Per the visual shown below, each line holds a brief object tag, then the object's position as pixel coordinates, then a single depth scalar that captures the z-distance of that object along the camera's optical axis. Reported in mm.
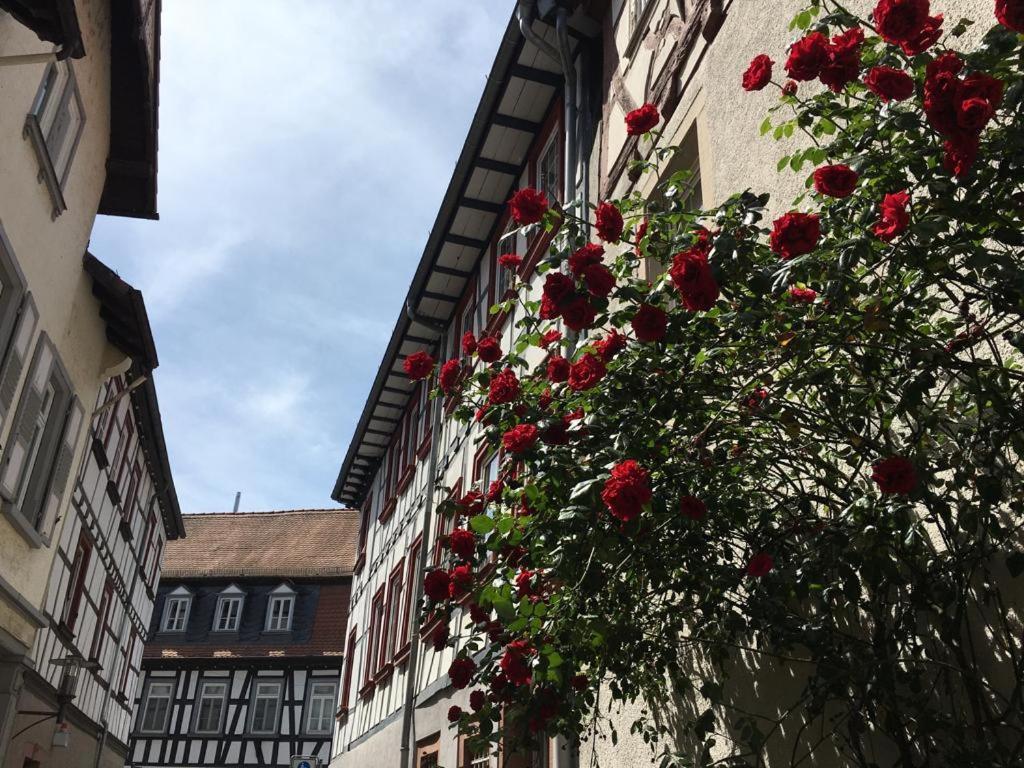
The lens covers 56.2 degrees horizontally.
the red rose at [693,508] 3137
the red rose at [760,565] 3152
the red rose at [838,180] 2469
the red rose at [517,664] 3645
